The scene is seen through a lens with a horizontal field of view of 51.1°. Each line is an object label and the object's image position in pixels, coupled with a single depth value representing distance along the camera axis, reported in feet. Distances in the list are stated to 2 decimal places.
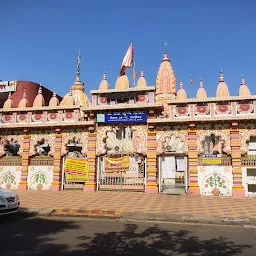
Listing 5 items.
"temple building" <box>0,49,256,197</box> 48.44
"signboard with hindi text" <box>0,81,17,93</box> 75.42
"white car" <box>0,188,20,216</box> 26.89
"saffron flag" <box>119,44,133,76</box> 62.94
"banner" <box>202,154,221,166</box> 48.65
